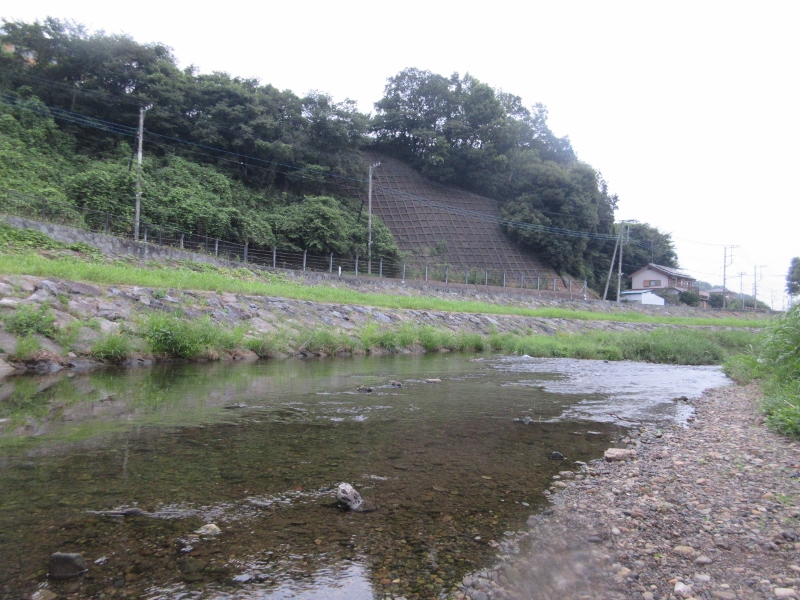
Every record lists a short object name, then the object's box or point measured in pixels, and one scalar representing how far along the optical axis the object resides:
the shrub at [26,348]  8.80
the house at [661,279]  58.47
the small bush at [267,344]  12.88
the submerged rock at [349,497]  3.09
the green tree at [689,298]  52.72
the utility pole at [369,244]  33.28
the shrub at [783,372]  5.00
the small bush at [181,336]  10.91
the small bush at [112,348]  10.00
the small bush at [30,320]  9.15
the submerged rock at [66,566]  2.21
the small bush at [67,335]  9.63
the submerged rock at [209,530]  2.68
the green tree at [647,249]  60.47
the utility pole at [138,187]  22.92
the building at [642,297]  53.82
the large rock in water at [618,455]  4.28
